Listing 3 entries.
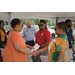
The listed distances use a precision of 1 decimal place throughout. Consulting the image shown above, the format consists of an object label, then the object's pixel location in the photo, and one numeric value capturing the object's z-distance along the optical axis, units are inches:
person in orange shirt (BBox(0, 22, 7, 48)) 139.5
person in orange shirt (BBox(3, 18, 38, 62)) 59.1
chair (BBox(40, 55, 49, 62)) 71.6
